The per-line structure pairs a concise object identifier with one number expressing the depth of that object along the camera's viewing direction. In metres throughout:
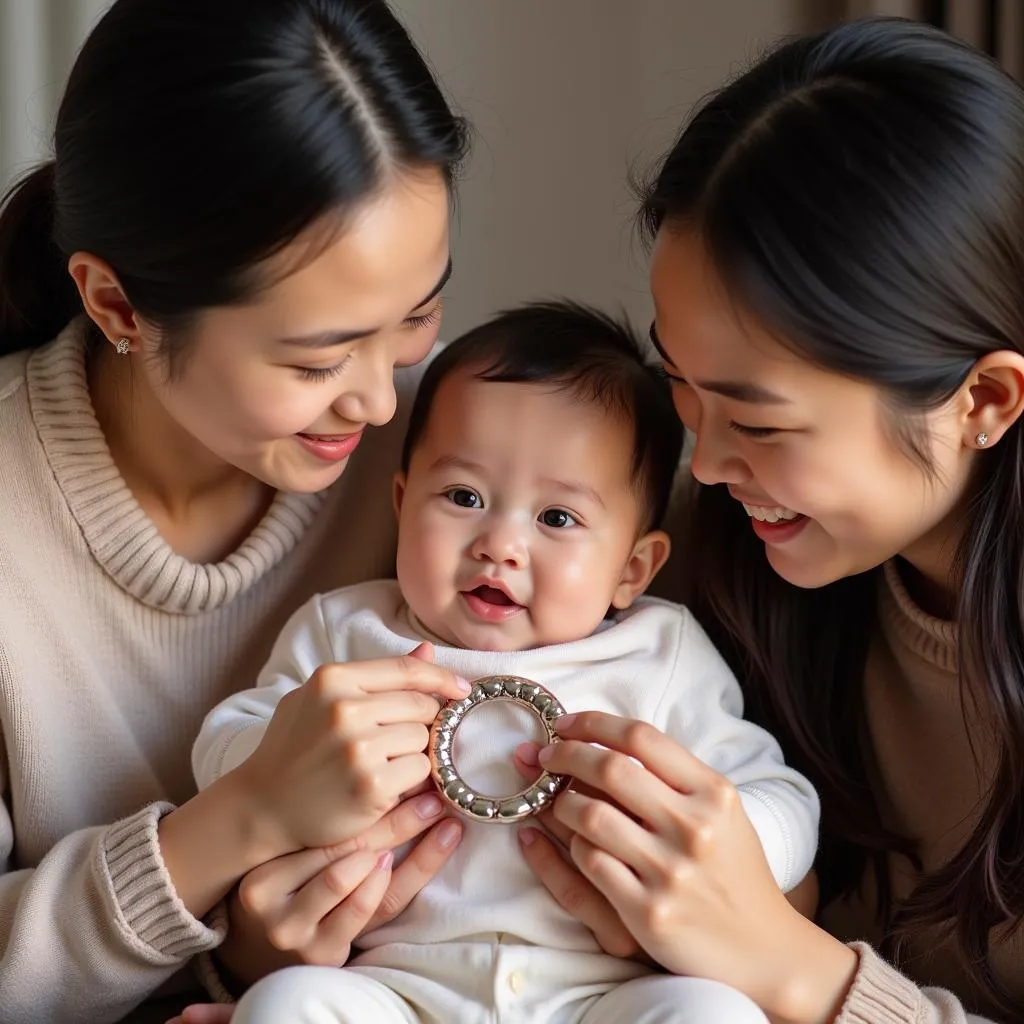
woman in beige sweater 1.24
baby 1.28
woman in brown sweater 1.18
